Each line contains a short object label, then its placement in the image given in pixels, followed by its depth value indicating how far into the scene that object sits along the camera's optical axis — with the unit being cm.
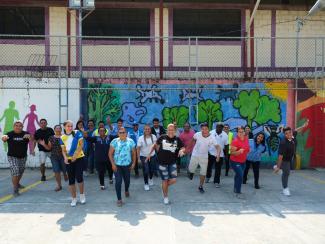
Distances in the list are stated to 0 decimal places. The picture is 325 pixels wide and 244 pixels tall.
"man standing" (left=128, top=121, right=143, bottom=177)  1132
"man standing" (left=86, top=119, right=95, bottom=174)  1159
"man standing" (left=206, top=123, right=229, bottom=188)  1042
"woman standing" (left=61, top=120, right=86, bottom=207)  788
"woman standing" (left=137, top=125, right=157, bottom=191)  962
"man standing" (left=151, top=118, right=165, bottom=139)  1126
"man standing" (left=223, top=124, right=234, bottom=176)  1095
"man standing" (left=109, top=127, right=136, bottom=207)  807
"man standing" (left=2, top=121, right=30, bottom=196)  885
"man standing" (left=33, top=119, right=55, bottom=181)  1030
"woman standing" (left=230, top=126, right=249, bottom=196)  875
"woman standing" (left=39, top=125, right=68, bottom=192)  941
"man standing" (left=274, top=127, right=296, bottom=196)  889
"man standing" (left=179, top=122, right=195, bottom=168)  1132
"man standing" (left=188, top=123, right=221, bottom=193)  910
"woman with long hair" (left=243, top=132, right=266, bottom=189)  983
